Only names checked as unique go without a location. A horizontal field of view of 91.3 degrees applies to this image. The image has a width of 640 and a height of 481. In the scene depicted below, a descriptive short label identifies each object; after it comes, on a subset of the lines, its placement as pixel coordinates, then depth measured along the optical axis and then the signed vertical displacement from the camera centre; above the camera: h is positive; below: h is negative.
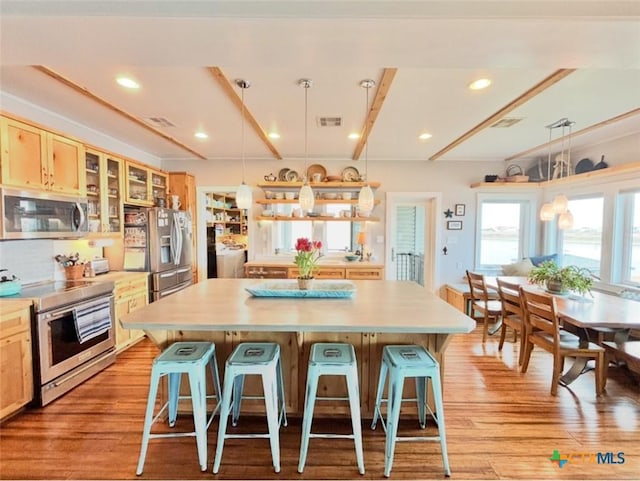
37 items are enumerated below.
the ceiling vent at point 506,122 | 3.43 +1.22
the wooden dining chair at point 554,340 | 2.62 -0.99
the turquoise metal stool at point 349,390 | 1.80 -0.95
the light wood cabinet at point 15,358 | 2.22 -0.97
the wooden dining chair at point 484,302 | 3.90 -0.98
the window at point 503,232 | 5.53 -0.03
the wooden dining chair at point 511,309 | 3.19 -0.85
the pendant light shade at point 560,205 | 3.68 +0.30
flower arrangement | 2.55 -0.23
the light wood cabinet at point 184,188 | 5.09 +0.65
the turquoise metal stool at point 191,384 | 1.79 -0.91
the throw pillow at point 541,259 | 5.09 -0.47
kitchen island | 1.78 -0.54
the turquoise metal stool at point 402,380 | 1.78 -0.88
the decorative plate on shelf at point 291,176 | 5.33 +0.90
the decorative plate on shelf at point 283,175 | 5.34 +0.91
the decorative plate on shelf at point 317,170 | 5.32 +1.00
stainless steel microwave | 2.50 +0.10
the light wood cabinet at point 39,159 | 2.50 +0.60
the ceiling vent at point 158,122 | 3.40 +1.19
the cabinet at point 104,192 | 3.50 +0.41
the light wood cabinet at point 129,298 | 3.41 -0.82
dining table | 2.44 -0.70
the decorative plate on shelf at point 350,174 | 5.26 +0.93
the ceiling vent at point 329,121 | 3.38 +1.19
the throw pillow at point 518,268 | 4.93 -0.61
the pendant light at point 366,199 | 3.13 +0.30
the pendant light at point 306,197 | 2.96 +0.30
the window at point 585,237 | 4.40 -0.09
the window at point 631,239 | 3.85 -0.10
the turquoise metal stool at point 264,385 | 1.80 -0.92
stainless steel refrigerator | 4.07 -0.24
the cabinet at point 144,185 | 4.07 +0.61
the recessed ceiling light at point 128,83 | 2.49 +1.18
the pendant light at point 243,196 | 2.80 +0.29
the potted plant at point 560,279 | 3.12 -0.51
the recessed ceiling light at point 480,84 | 2.47 +1.18
